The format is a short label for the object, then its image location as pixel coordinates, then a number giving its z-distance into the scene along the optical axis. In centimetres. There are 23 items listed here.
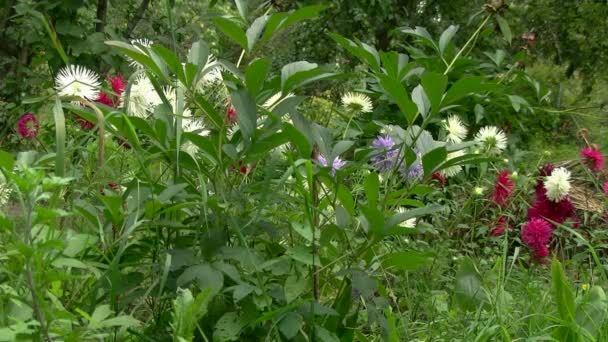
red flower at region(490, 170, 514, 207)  271
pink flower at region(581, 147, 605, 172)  300
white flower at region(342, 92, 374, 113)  230
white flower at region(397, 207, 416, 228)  216
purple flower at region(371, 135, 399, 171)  228
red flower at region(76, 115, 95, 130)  261
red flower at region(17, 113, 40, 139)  305
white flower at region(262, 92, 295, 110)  176
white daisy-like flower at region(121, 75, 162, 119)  199
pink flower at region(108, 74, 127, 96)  243
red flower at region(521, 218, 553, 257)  238
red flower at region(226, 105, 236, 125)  185
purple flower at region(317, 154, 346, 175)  203
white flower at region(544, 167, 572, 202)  246
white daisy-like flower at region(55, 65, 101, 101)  190
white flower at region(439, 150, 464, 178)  221
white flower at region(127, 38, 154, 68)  163
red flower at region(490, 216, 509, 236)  284
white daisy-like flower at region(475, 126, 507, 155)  254
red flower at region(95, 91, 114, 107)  246
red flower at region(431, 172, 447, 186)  269
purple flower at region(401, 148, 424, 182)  221
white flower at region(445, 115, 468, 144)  241
